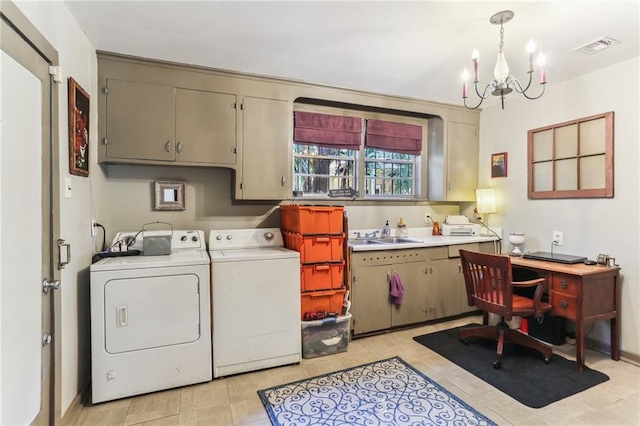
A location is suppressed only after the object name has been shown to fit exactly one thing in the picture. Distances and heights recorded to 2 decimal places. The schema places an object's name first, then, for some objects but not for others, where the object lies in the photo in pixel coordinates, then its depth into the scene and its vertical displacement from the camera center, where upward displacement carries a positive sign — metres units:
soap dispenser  3.83 -0.27
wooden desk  2.52 -0.68
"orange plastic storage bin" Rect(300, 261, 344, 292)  2.85 -0.59
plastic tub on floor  2.79 -1.08
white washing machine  2.46 -0.78
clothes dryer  2.16 -0.78
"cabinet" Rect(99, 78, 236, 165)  2.60 +0.69
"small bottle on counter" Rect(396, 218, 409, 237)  3.90 -0.26
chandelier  2.03 +0.85
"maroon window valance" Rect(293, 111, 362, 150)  3.44 +0.83
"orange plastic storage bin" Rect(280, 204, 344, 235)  2.82 -0.09
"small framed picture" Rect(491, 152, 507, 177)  3.79 +0.50
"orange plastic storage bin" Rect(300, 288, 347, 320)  2.86 -0.81
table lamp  3.85 +0.09
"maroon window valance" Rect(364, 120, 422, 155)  3.79 +0.83
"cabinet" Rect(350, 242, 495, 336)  3.13 -0.78
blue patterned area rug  1.97 -1.24
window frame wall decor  2.87 +0.46
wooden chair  2.54 -0.71
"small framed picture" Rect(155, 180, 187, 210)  2.96 +0.12
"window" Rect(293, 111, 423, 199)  3.54 +0.59
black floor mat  2.25 -1.23
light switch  1.91 +0.12
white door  1.32 -0.10
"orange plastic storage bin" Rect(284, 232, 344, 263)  2.83 -0.33
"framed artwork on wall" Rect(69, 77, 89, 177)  1.99 +0.50
